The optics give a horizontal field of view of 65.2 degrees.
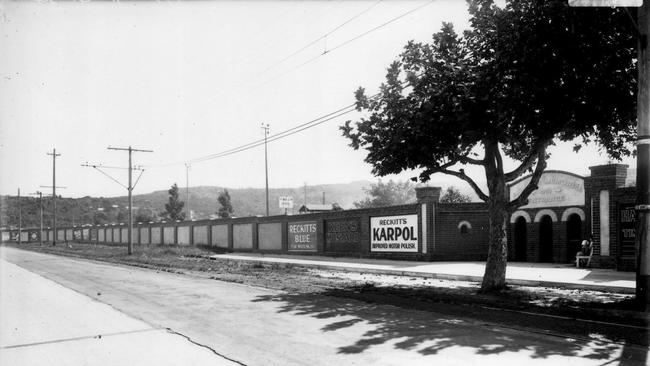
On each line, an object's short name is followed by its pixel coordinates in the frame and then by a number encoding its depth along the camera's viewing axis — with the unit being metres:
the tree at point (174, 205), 93.80
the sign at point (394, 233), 27.12
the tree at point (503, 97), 11.26
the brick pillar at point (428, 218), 26.11
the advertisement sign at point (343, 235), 31.12
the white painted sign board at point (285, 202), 58.72
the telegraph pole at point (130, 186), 40.03
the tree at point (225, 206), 89.56
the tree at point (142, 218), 106.71
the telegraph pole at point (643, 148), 10.41
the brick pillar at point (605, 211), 19.66
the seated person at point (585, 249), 21.33
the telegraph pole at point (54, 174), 61.53
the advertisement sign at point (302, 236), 34.94
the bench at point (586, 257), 20.58
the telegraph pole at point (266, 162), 59.62
